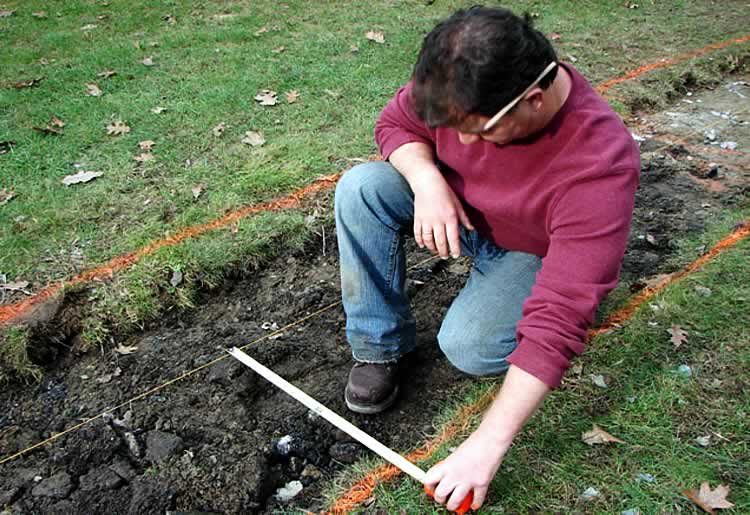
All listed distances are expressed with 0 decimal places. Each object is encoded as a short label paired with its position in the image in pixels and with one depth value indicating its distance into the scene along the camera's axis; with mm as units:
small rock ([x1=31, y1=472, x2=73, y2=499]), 2100
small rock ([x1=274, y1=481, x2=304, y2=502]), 2105
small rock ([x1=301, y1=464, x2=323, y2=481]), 2160
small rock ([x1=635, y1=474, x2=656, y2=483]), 1906
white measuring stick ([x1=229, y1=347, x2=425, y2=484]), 1851
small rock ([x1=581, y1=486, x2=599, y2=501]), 1875
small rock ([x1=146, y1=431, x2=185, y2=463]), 2221
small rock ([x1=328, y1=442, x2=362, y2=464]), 2199
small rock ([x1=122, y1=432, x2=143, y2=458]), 2240
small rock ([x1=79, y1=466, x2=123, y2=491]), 2119
